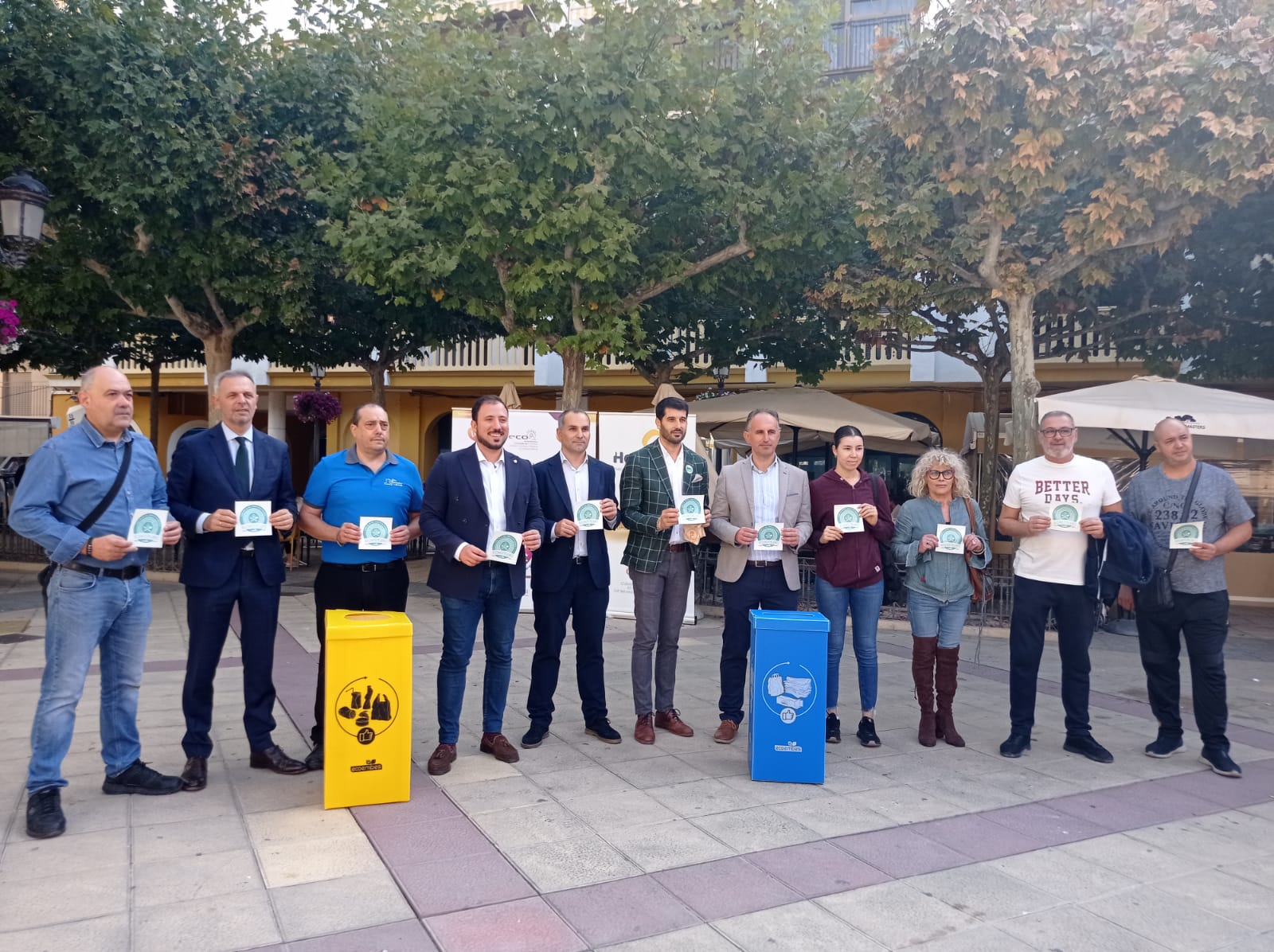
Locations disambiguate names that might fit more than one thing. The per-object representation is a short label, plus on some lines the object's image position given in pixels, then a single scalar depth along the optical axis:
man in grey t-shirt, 5.45
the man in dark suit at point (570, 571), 5.46
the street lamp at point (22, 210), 8.50
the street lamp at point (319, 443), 26.27
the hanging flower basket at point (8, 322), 10.80
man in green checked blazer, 5.60
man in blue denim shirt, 4.17
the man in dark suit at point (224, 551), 4.72
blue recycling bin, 5.04
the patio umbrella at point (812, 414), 11.77
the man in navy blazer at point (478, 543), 5.05
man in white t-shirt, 5.57
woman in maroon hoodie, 5.60
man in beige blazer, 5.60
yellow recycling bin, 4.45
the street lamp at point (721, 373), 16.48
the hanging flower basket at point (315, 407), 16.91
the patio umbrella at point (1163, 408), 9.81
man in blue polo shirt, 4.97
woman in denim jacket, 5.68
